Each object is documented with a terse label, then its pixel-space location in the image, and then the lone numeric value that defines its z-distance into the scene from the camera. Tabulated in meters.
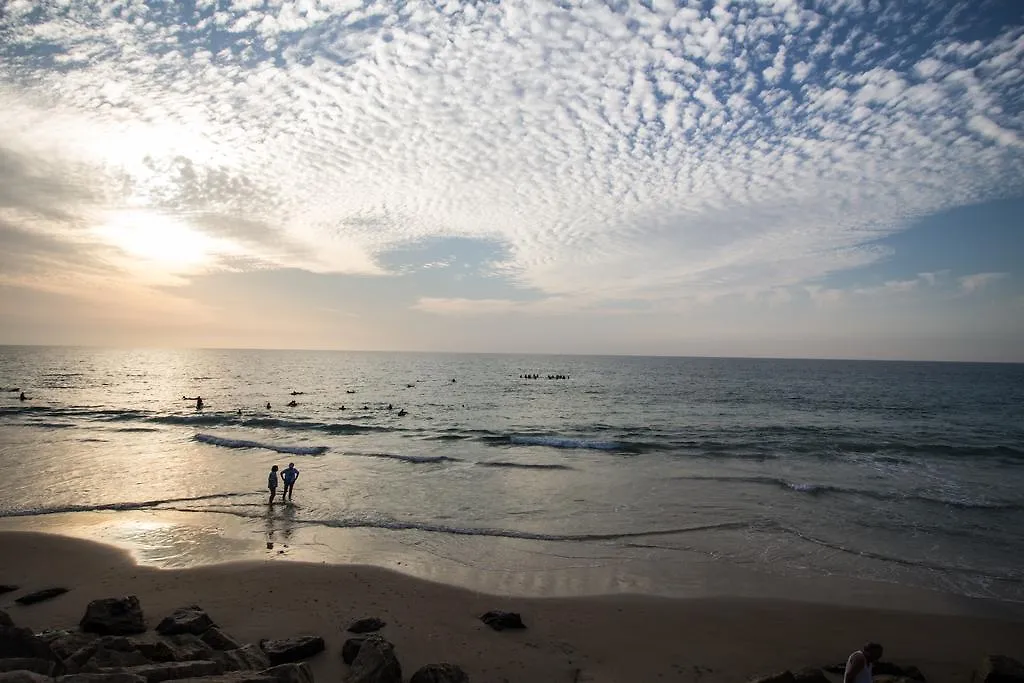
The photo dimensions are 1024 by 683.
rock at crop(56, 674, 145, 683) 5.59
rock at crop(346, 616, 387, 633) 10.19
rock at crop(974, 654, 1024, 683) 8.42
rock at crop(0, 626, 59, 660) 6.79
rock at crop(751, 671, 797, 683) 8.06
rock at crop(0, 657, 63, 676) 6.26
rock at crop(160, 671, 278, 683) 6.20
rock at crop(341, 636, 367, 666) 8.90
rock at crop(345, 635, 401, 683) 7.79
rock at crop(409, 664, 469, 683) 7.74
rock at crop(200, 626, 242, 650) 8.98
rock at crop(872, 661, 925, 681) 9.02
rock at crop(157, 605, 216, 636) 9.39
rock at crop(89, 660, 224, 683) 6.62
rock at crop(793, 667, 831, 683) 8.48
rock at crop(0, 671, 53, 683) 5.25
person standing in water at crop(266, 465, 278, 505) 19.66
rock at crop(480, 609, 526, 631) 10.47
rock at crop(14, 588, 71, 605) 11.05
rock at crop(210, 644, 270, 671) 7.82
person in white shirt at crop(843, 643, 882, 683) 7.50
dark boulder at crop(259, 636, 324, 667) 8.79
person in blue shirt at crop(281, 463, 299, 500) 20.21
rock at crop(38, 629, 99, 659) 8.18
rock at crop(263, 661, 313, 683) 6.62
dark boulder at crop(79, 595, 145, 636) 9.44
